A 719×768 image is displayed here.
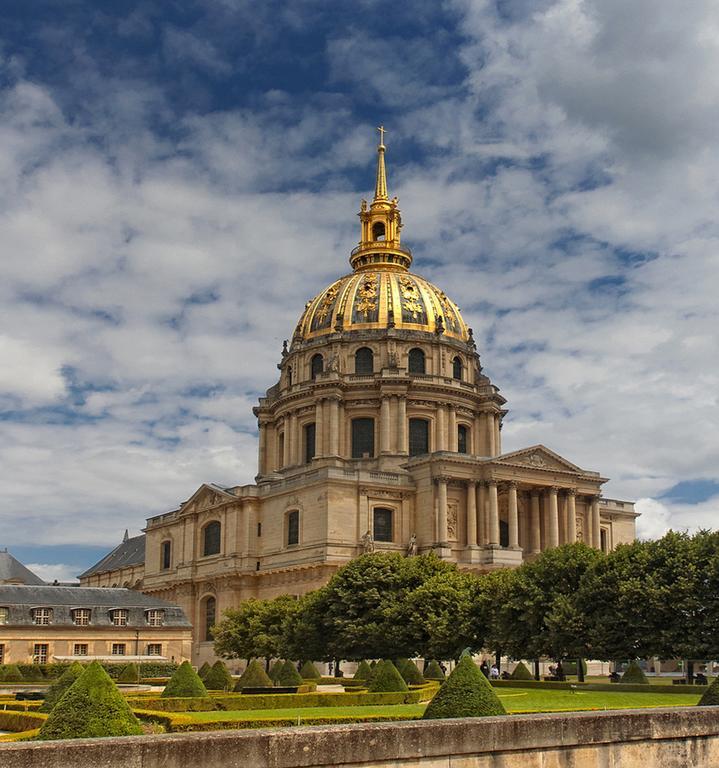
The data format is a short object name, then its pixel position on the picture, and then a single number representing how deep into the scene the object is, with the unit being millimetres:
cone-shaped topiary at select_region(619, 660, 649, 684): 45188
